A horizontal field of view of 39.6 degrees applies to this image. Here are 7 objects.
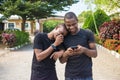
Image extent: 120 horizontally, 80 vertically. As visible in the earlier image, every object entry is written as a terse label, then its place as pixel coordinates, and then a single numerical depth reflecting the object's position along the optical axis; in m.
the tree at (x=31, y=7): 14.04
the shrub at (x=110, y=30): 12.06
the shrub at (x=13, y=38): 11.54
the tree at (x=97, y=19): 16.62
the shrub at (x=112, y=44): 9.97
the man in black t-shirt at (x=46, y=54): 2.03
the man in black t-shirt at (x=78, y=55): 2.07
